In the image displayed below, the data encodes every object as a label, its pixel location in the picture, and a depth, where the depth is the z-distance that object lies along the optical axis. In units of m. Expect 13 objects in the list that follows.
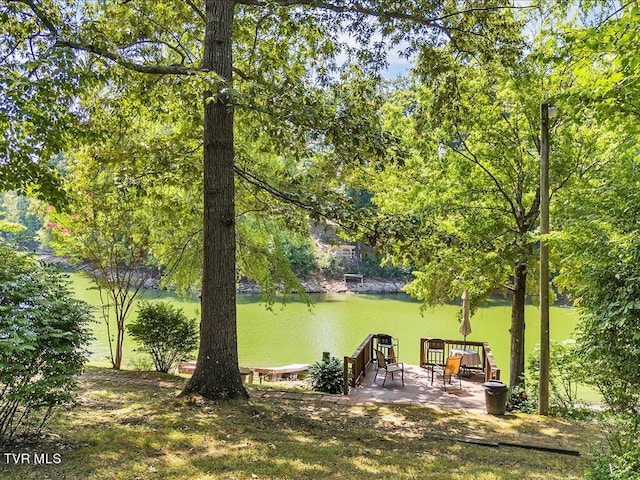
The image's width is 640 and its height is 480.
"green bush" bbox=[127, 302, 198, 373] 8.38
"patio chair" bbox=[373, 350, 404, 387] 8.48
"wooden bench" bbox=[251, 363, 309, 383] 10.69
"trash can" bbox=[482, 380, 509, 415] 6.52
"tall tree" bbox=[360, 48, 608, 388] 7.76
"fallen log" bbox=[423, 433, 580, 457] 4.62
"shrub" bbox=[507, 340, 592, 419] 6.48
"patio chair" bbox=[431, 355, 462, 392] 8.49
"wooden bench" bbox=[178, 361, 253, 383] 9.03
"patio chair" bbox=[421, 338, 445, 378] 10.19
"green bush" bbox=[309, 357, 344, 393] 8.44
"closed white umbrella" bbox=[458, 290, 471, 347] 10.16
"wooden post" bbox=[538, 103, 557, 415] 6.25
